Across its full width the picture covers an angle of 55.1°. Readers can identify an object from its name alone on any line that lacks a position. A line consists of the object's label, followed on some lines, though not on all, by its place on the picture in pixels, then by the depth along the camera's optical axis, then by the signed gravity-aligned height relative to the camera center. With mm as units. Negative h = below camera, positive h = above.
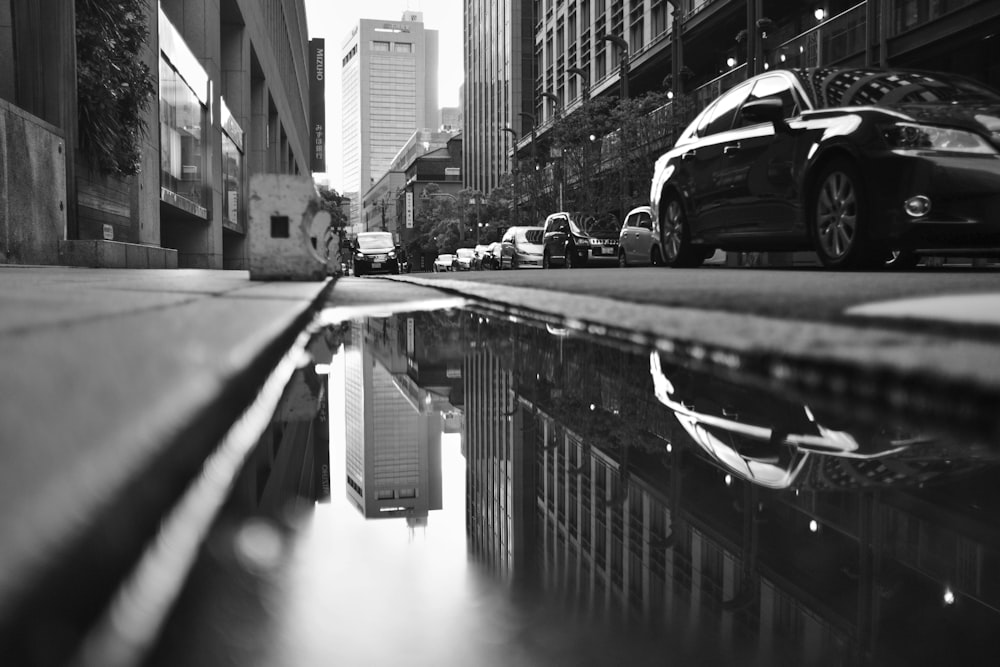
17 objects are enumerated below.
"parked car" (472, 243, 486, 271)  40459 +503
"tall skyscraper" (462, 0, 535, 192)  88312 +18958
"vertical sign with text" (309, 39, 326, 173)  94188 +17042
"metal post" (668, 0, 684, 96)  31484 +7204
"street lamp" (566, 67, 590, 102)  44525 +8637
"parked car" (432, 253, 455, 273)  52122 +351
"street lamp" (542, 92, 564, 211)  42456 +5272
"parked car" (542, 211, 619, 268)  23422 +669
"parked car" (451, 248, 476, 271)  44250 +495
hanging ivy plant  15180 +3068
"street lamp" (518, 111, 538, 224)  49312 +3886
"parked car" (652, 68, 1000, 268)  6742 +807
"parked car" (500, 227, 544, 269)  28109 +629
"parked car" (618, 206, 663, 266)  17672 +514
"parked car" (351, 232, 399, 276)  32594 +515
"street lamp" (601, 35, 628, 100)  35312 +7839
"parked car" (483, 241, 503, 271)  33281 +461
